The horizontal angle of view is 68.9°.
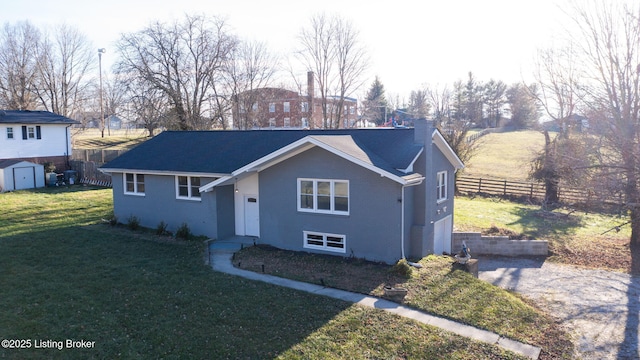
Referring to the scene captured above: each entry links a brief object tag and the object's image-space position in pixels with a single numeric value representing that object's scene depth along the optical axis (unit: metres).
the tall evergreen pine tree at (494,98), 78.31
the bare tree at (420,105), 57.45
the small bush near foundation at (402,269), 13.78
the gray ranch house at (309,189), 15.41
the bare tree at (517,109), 65.25
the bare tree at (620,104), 13.30
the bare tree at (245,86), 46.31
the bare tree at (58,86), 52.36
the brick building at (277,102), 46.88
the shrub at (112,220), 20.83
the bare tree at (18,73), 48.09
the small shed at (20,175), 30.20
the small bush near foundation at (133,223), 20.02
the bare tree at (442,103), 44.47
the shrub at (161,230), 19.19
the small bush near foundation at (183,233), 18.52
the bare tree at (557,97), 25.56
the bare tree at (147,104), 39.47
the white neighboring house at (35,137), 32.16
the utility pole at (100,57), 56.88
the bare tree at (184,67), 40.06
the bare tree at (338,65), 44.47
